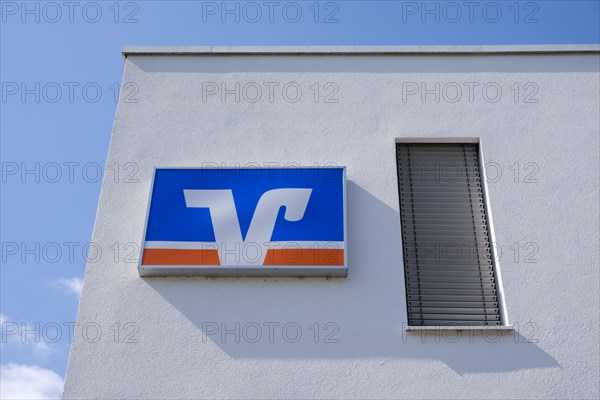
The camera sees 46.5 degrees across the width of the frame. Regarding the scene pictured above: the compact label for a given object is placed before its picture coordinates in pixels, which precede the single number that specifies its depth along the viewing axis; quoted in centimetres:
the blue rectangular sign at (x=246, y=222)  678
